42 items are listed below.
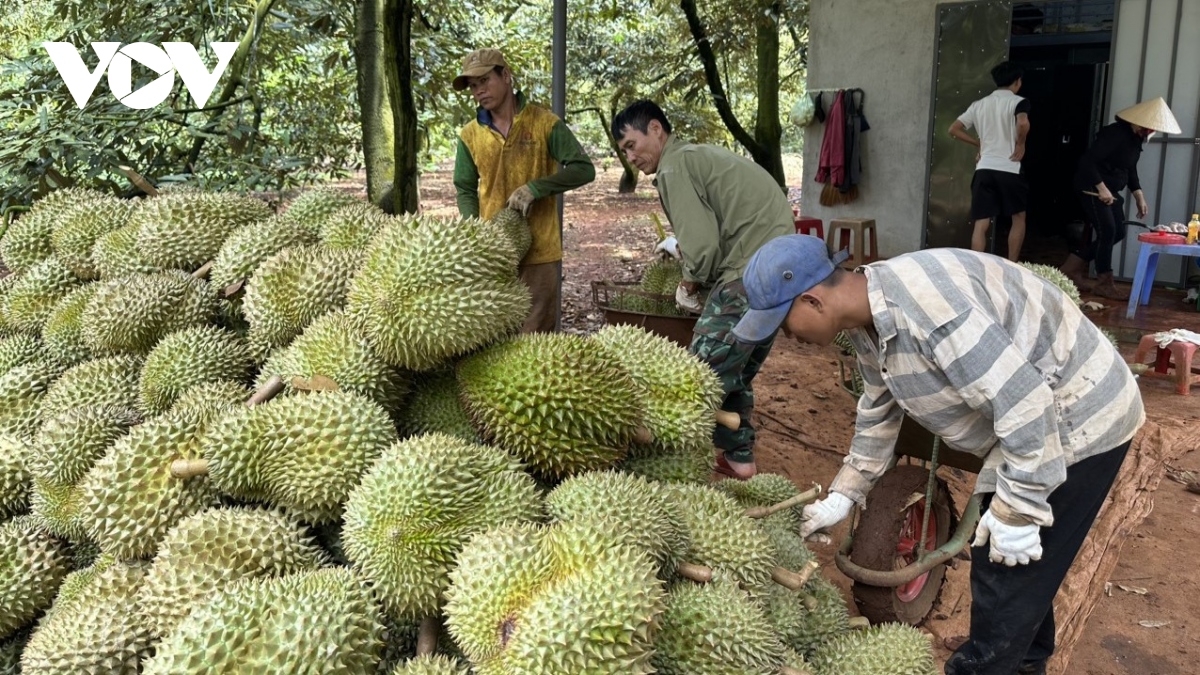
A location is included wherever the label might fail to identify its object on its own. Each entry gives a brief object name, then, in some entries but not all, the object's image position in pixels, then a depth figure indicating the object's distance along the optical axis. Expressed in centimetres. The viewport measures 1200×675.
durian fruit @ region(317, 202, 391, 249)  228
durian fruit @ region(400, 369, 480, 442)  185
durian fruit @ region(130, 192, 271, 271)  243
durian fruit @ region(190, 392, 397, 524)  164
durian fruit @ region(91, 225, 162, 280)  244
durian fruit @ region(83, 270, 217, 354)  220
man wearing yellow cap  462
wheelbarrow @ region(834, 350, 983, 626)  264
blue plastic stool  664
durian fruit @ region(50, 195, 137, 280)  262
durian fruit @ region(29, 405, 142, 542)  187
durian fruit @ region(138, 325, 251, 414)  203
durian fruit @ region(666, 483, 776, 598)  164
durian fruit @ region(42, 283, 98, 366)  238
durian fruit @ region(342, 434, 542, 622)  150
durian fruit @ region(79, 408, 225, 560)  168
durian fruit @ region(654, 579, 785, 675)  144
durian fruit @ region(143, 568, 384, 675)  134
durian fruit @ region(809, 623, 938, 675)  167
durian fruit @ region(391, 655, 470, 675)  139
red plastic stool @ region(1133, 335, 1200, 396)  449
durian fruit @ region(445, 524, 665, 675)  130
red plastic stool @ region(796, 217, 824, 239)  805
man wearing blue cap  192
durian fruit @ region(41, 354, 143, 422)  208
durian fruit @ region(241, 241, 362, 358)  207
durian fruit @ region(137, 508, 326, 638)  151
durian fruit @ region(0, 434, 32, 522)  201
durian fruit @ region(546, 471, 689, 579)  148
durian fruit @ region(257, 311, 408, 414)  184
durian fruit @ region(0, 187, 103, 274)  284
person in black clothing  739
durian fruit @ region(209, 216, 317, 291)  224
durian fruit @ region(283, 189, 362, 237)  249
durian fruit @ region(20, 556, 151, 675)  151
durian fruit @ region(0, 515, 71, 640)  180
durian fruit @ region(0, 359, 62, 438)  217
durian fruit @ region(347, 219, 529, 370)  180
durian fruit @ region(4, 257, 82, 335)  254
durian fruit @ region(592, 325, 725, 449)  193
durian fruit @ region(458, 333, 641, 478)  174
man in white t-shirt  768
